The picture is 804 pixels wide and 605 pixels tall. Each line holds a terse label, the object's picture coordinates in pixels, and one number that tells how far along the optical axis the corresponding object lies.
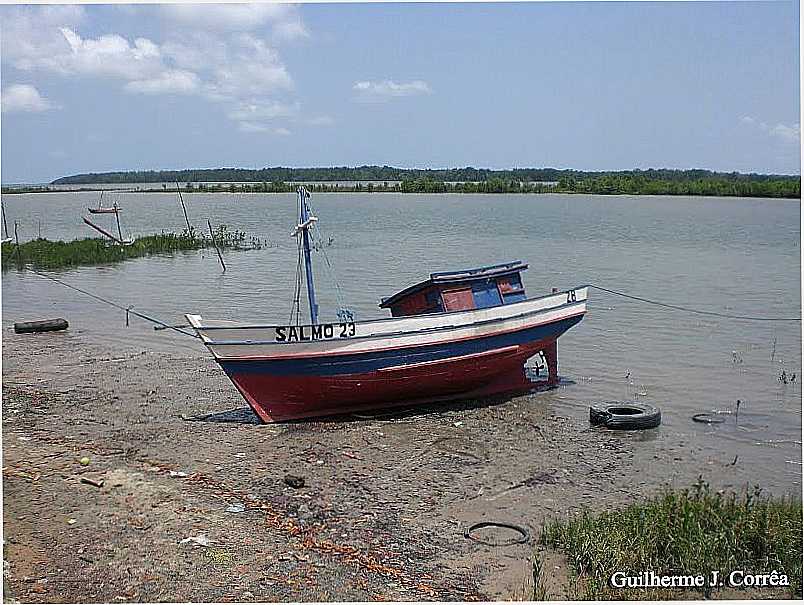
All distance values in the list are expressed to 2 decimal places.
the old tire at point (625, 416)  10.44
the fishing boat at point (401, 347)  10.04
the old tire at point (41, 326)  16.28
